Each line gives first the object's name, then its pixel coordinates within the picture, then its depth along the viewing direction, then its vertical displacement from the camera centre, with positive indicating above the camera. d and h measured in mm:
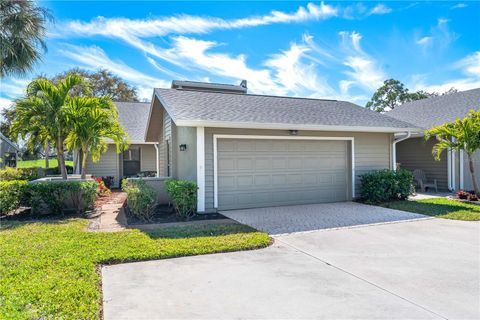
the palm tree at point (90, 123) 9383 +1349
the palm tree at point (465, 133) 10039 +956
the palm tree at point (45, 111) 9188 +1636
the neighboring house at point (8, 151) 20375 +1126
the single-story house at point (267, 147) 8773 +545
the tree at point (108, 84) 32438 +8679
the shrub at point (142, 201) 7883 -881
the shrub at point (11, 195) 8141 -724
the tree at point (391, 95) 39156 +8591
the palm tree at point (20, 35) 11594 +5049
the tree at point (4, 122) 28442 +4221
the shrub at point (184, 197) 7895 -790
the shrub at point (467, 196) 10336 -1108
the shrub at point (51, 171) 17383 -242
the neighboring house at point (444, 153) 12906 +767
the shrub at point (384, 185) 10047 -705
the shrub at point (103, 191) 12984 -1061
